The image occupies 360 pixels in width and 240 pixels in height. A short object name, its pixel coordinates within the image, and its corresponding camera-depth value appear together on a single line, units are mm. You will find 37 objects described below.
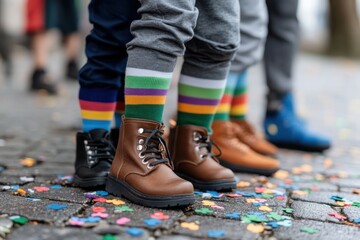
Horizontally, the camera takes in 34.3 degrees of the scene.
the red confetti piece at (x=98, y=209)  1944
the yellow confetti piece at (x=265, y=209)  2104
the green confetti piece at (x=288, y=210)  2129
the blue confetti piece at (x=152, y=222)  1830
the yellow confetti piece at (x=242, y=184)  2505
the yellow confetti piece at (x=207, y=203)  2124
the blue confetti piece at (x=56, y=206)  1974
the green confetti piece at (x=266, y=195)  2336
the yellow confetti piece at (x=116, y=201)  2055
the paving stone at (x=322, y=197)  2342
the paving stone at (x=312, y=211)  2072
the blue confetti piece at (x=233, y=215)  1983
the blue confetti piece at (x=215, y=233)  1772
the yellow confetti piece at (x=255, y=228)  1849
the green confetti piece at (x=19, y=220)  1820
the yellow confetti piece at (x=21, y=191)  2197
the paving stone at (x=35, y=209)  1874
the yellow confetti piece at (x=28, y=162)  2823
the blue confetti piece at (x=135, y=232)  1729
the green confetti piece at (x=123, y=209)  1967
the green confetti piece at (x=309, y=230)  1878
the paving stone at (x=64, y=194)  2121
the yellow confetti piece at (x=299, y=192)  2455
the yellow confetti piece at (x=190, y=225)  1830
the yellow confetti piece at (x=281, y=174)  2812
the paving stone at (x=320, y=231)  1827
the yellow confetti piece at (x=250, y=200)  2225
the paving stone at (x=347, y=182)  2717
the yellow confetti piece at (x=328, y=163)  3213
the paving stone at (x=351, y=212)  2102
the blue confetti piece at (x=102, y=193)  2186
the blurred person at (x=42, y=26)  5965
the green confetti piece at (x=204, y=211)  2016
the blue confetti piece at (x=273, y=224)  1909
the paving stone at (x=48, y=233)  1695
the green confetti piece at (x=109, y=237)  1688
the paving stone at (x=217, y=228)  1782
